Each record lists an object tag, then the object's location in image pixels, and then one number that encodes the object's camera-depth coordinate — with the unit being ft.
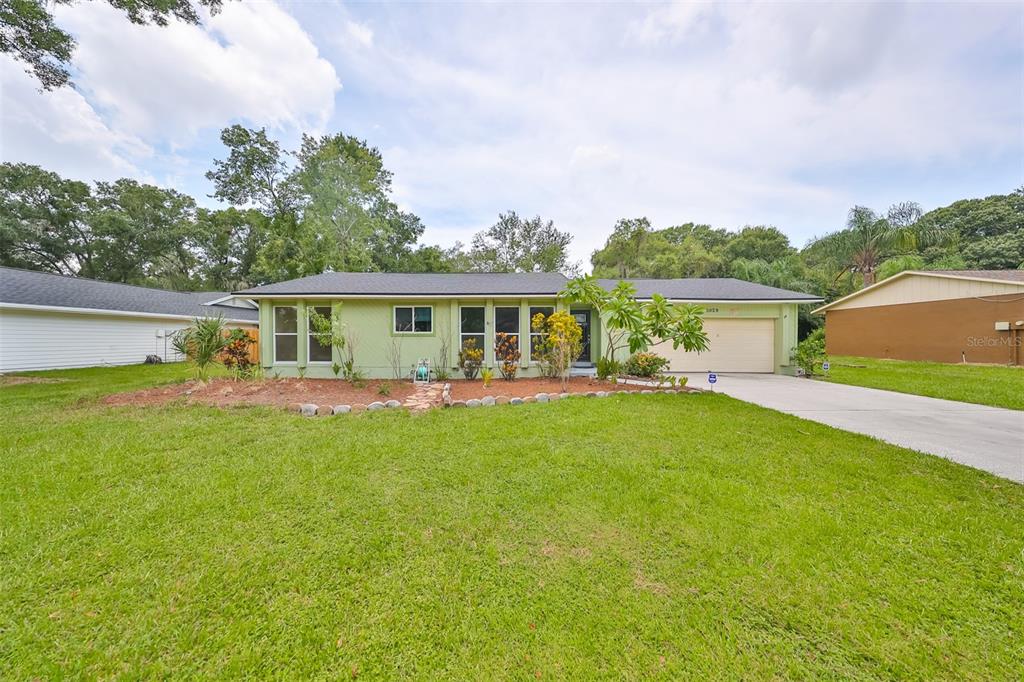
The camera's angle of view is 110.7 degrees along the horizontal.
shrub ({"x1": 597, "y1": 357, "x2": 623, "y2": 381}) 27.09
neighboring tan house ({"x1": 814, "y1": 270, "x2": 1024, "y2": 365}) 36.01
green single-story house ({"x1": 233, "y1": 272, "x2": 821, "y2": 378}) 30.45
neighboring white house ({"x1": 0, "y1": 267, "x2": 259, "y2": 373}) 34.24
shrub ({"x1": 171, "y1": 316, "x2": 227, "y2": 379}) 24.82
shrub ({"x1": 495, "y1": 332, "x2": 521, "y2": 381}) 28.04
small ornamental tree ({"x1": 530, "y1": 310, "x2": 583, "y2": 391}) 25.55
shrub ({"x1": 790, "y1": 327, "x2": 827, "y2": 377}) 32.68
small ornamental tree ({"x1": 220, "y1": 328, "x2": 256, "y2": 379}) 27.20
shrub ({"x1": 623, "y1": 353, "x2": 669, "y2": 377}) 28.94
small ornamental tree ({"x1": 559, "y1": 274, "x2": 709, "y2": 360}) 23.00
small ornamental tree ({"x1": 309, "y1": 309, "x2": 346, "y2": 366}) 25.95
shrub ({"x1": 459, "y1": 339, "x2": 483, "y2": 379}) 29.45
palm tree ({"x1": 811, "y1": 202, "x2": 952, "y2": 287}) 58.80
